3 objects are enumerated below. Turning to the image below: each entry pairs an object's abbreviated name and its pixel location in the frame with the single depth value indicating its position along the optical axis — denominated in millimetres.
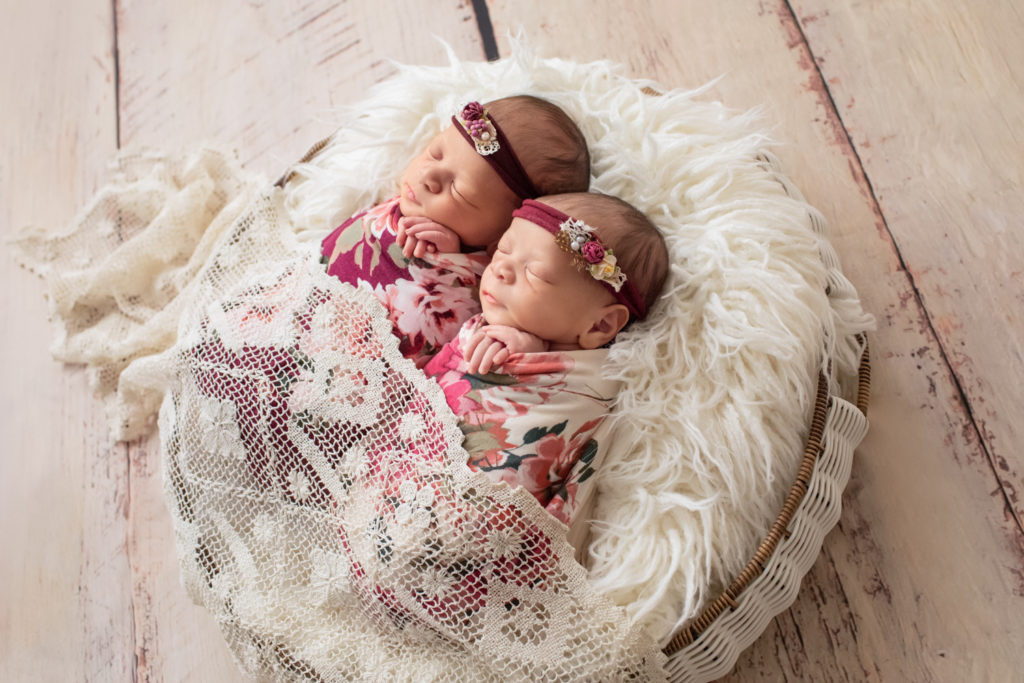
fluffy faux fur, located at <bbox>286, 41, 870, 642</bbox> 1136
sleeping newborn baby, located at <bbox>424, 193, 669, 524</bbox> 1147
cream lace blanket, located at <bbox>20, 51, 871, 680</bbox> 1106
